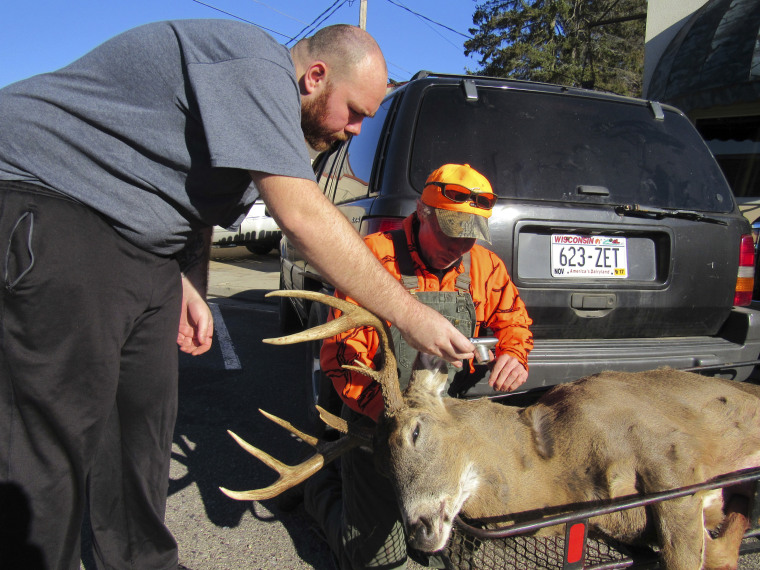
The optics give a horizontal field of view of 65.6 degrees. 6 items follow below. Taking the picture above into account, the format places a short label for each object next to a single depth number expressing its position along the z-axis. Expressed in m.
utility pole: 19.08
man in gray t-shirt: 1.74
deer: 2.20
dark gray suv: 3.18
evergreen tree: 21.81
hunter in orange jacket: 2.55
